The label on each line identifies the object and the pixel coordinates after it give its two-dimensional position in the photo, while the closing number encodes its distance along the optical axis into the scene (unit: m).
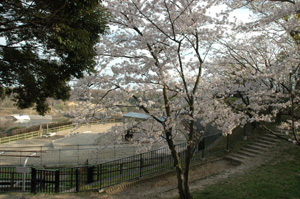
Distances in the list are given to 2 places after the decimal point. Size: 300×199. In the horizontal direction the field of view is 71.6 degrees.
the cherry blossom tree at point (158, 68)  5.82
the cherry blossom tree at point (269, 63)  5.62
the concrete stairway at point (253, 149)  10.44
